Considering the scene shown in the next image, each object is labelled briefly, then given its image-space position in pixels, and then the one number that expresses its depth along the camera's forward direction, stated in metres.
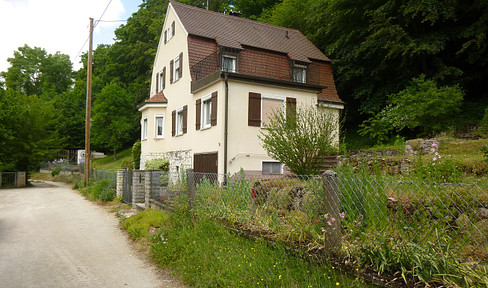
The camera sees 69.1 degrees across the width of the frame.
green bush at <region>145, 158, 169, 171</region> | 19.38
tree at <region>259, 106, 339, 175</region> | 8.72
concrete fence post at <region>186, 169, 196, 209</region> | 7.05
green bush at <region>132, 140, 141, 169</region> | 24.18
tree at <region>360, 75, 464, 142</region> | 15.52
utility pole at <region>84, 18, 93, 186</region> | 20.97
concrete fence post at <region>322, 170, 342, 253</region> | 3.68
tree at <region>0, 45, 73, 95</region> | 53.34
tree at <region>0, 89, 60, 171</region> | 23.97
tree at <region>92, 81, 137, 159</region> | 40.41
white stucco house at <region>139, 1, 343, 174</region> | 15.14
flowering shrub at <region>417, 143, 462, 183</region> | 6.50
